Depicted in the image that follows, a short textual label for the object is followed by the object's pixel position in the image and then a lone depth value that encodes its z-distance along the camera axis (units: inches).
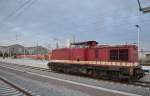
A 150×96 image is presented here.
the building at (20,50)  5867.1
